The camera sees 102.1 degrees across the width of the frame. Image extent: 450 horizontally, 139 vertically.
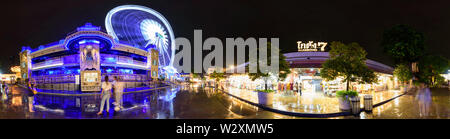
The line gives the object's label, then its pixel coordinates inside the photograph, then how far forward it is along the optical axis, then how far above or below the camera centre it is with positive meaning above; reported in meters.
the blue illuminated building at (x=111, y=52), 25.16 +4.04
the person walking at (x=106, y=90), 7.93 -0.81
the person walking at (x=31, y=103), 9.84 -2.05
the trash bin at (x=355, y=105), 8.27 -1.56
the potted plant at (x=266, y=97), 10.58 -1.53
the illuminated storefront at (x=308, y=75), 21.70 -0.66
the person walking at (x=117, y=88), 9.13 -0.85
